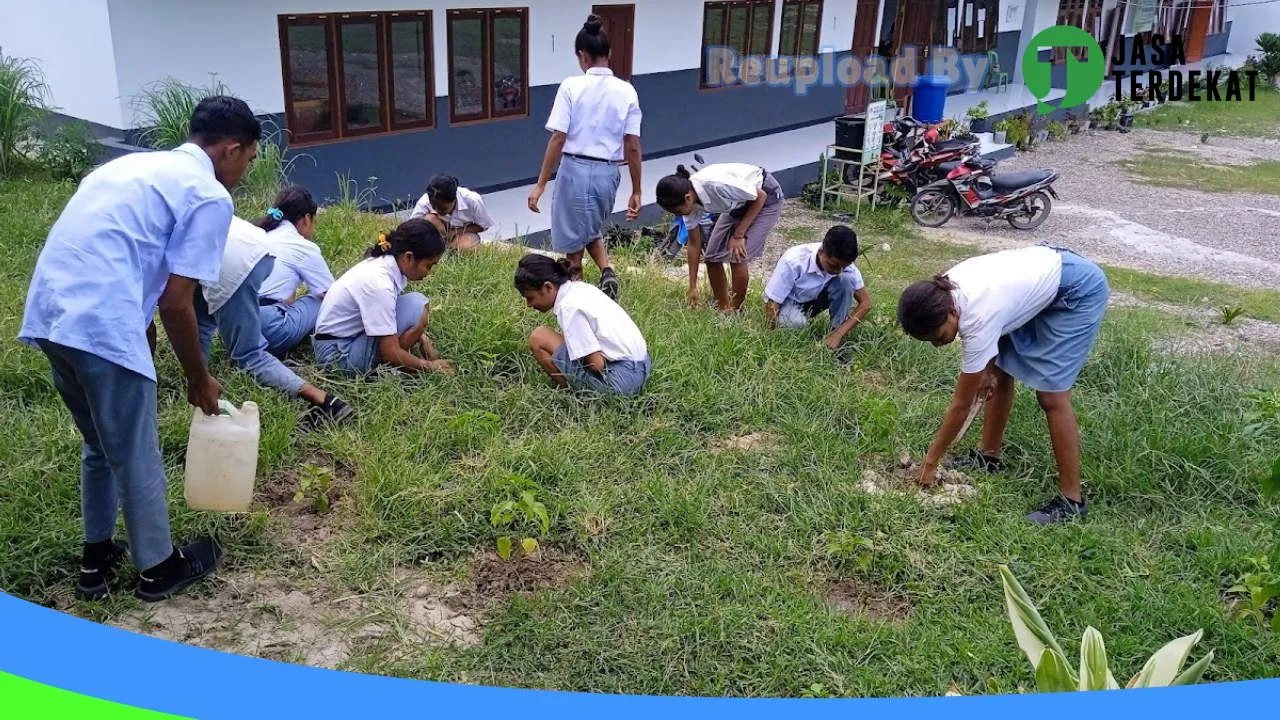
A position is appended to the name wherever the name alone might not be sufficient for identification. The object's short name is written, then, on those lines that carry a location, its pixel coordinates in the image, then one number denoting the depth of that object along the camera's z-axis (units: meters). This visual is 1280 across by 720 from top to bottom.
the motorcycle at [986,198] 10.12
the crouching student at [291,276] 4.30
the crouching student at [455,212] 5.70
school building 6.84
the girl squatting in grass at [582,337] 4.00
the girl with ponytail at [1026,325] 3.39
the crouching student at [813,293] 5.15
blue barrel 13.59
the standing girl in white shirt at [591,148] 5.45
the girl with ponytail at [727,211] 5.33
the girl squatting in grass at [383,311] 3.99
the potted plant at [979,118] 13.79
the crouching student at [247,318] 3.76
